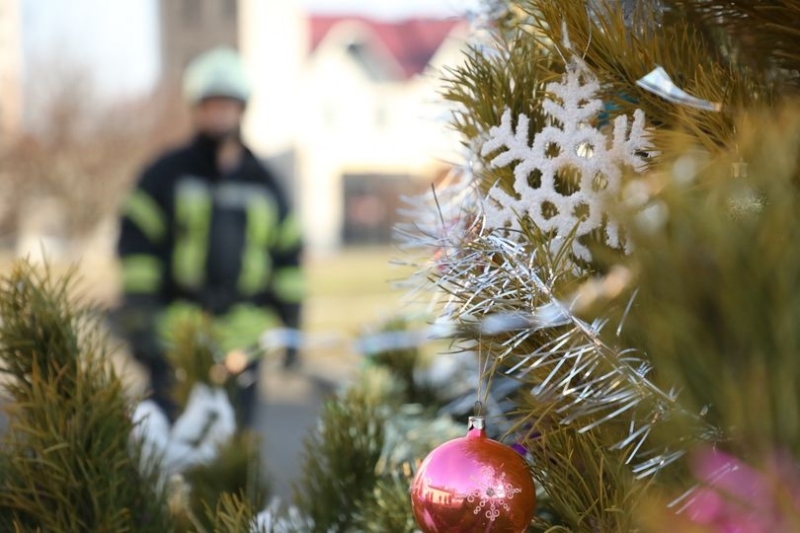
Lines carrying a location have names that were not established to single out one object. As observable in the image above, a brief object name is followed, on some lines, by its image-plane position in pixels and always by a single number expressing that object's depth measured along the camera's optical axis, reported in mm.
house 24578
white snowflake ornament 740
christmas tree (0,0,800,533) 417
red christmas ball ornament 703
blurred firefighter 2926
